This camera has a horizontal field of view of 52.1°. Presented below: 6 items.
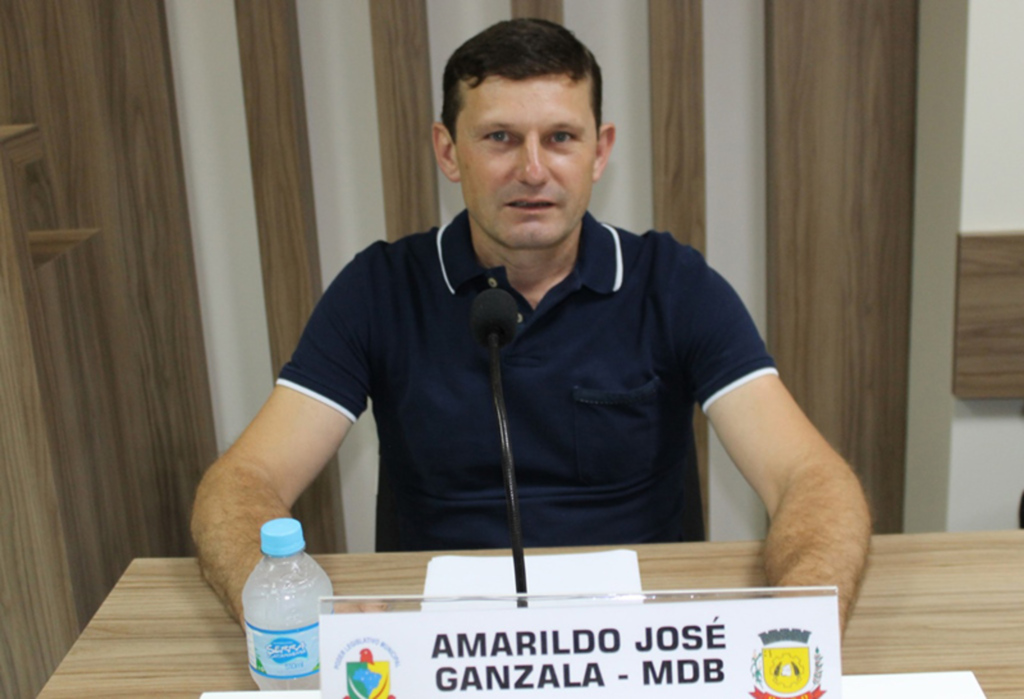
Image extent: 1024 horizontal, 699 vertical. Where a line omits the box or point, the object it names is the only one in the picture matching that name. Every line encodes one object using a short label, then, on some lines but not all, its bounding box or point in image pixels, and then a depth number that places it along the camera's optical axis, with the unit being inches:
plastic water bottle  33.4
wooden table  37.7
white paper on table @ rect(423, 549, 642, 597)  42.1
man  58.1
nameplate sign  28.4
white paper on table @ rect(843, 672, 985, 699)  33.6
